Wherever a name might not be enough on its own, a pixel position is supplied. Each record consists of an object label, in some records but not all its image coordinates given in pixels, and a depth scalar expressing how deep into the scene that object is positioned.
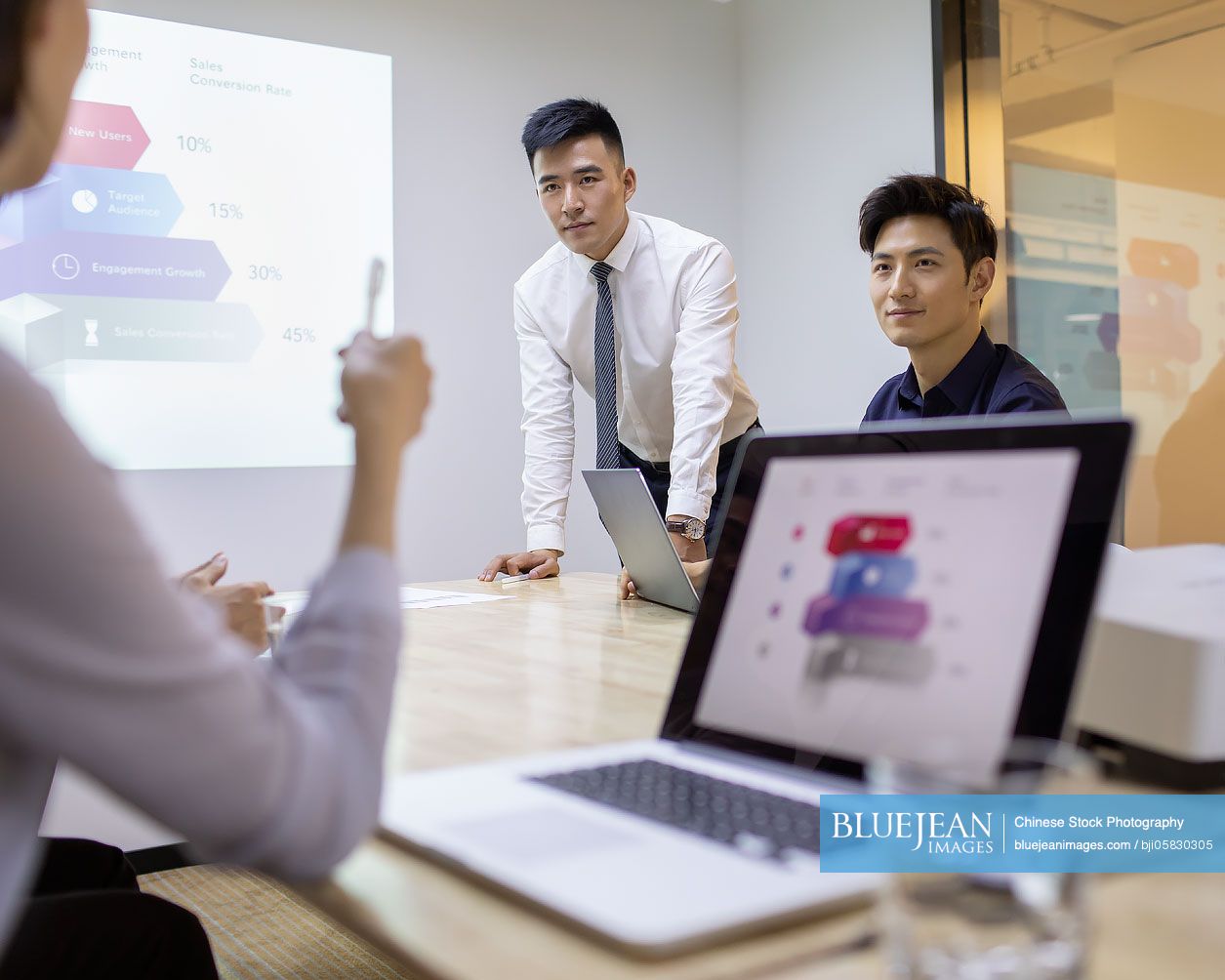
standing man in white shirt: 2.68
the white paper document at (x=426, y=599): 1.97
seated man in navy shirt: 2.23
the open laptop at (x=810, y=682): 0.59
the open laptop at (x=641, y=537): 1.77
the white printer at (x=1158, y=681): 0.71
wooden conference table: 0.52
